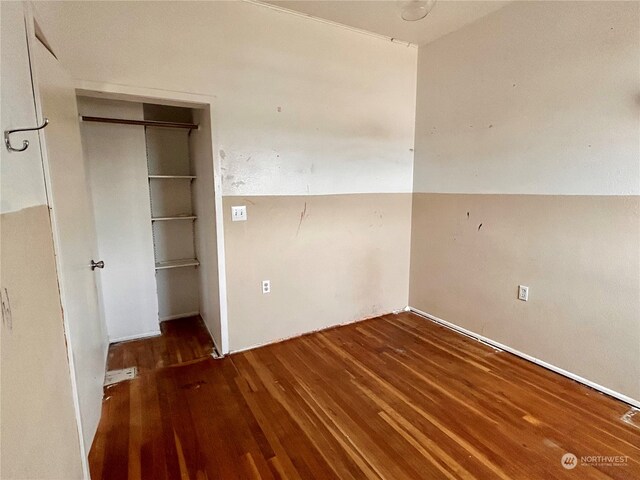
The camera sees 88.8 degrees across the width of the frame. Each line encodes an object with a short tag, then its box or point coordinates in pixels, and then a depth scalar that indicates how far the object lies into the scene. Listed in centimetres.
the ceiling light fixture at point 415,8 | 171
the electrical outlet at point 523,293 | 256
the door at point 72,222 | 135
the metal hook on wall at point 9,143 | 87
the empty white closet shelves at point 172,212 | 319
